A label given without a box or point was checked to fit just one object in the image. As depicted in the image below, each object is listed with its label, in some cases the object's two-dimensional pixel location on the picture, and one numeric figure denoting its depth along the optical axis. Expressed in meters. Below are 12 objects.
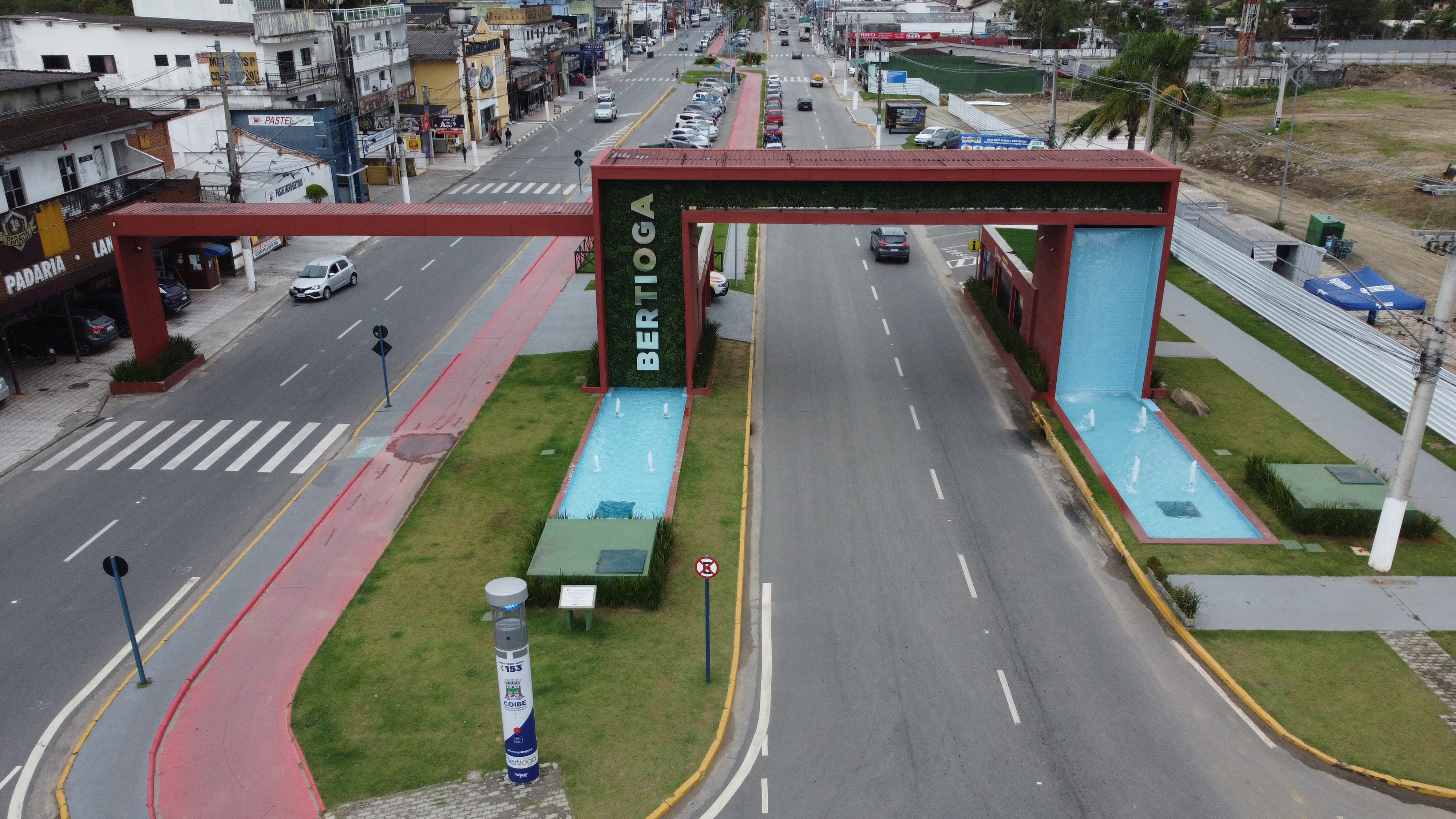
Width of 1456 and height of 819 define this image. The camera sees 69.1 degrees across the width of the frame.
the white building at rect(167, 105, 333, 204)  54.16
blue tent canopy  37.47
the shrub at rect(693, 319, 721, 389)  34.59
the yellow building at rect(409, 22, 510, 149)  76.56
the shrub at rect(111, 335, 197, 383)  34.62
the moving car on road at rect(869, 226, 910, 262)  49.69
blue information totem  16.88
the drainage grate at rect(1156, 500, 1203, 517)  26.48
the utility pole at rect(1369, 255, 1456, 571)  21.91
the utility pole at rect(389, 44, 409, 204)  59.94
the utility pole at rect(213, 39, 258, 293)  44.09
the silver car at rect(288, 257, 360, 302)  44.19
